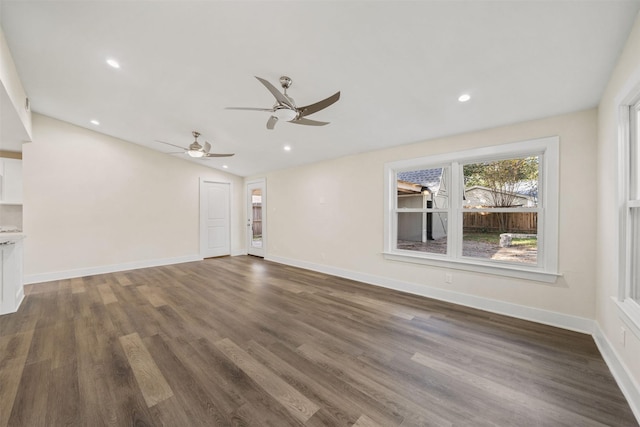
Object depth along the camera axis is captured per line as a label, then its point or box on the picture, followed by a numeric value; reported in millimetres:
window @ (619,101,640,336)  1726
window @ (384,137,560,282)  2779
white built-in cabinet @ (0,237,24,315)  2922
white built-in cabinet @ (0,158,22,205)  4086
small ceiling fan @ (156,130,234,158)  4258
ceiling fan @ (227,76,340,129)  2250
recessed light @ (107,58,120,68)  2652
